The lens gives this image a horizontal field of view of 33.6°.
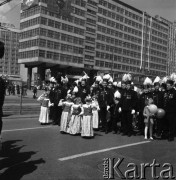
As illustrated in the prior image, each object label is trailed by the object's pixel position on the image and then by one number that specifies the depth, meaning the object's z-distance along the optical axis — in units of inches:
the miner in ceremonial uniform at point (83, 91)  473.1
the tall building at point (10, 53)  4965.3
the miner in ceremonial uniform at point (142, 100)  434.6
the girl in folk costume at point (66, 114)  406.6
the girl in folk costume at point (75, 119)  397.4
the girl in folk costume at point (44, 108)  500.4
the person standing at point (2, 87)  198.1
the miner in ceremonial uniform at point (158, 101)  414.6
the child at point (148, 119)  401.8
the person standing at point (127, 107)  424.5
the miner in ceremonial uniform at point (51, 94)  521.7
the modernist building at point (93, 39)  2536.9
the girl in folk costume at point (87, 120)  381.2
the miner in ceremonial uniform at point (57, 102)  508.5
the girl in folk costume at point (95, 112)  455.0
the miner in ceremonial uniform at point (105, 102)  455.4
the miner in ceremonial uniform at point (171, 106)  399.5
